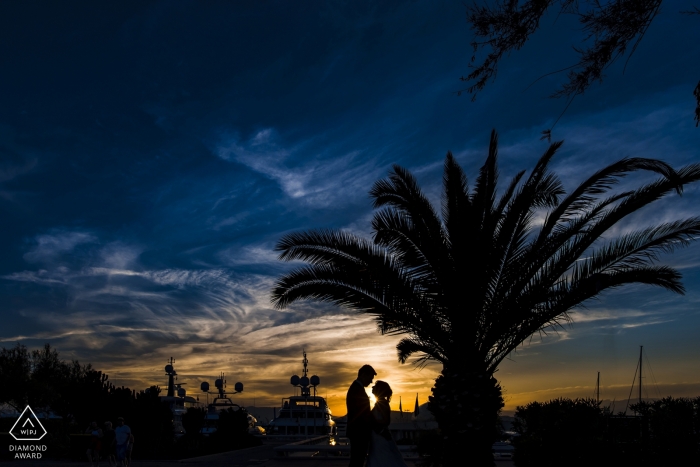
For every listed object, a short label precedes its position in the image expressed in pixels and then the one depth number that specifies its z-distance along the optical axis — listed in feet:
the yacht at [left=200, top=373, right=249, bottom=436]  210.16
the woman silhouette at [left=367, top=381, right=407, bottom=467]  26.02
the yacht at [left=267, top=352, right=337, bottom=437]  182.60
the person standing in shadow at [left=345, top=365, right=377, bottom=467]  26.16
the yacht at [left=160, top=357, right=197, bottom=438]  203.00
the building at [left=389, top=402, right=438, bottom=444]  110.14
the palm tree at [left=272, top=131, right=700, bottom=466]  38.55
